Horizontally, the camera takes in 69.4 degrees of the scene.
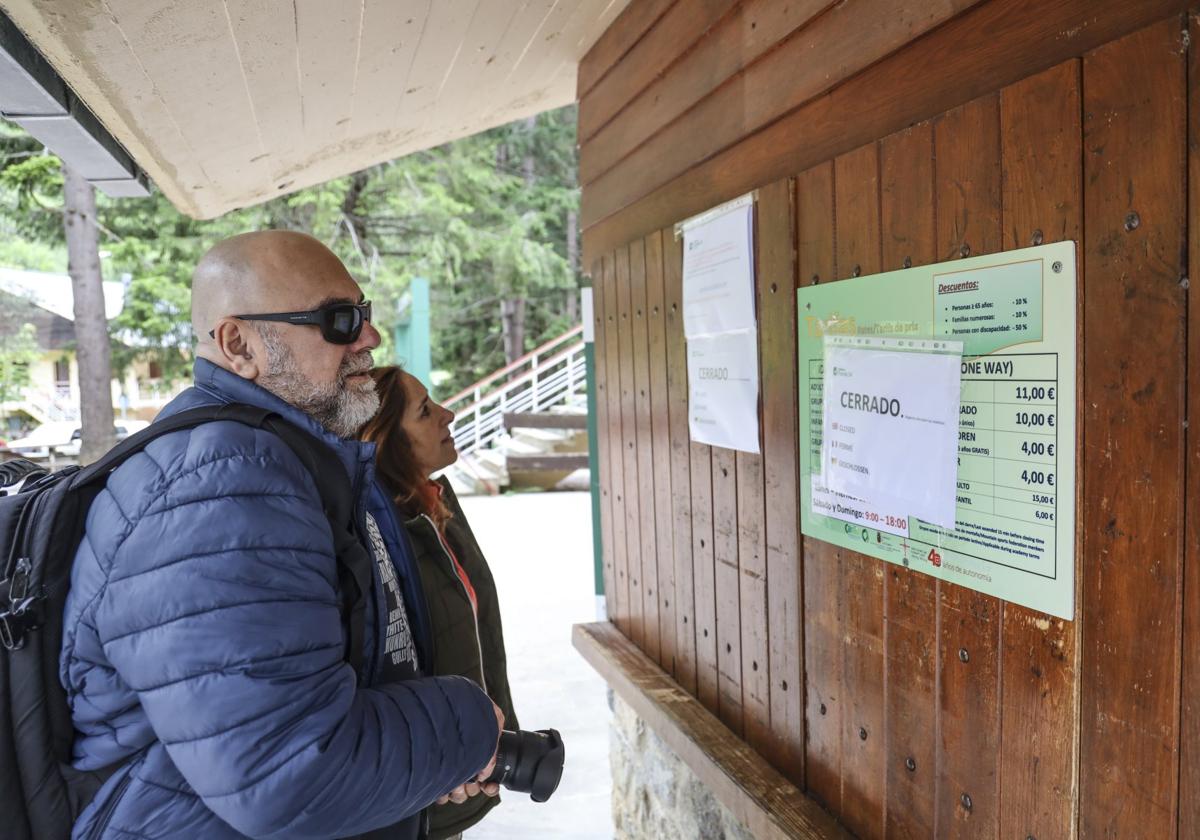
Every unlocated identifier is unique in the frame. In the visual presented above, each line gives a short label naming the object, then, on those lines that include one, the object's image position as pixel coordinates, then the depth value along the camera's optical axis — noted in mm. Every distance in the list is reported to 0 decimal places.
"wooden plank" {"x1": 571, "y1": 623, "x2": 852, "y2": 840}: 1892
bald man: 1171
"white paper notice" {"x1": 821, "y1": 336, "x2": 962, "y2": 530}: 1436
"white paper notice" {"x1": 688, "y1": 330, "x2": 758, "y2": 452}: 2113
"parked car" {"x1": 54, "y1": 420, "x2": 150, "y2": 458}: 12780
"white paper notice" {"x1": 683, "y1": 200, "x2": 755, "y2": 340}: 2107
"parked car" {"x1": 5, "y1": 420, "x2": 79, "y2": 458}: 12094
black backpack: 1211
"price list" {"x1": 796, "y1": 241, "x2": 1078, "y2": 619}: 1226
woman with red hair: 2066
